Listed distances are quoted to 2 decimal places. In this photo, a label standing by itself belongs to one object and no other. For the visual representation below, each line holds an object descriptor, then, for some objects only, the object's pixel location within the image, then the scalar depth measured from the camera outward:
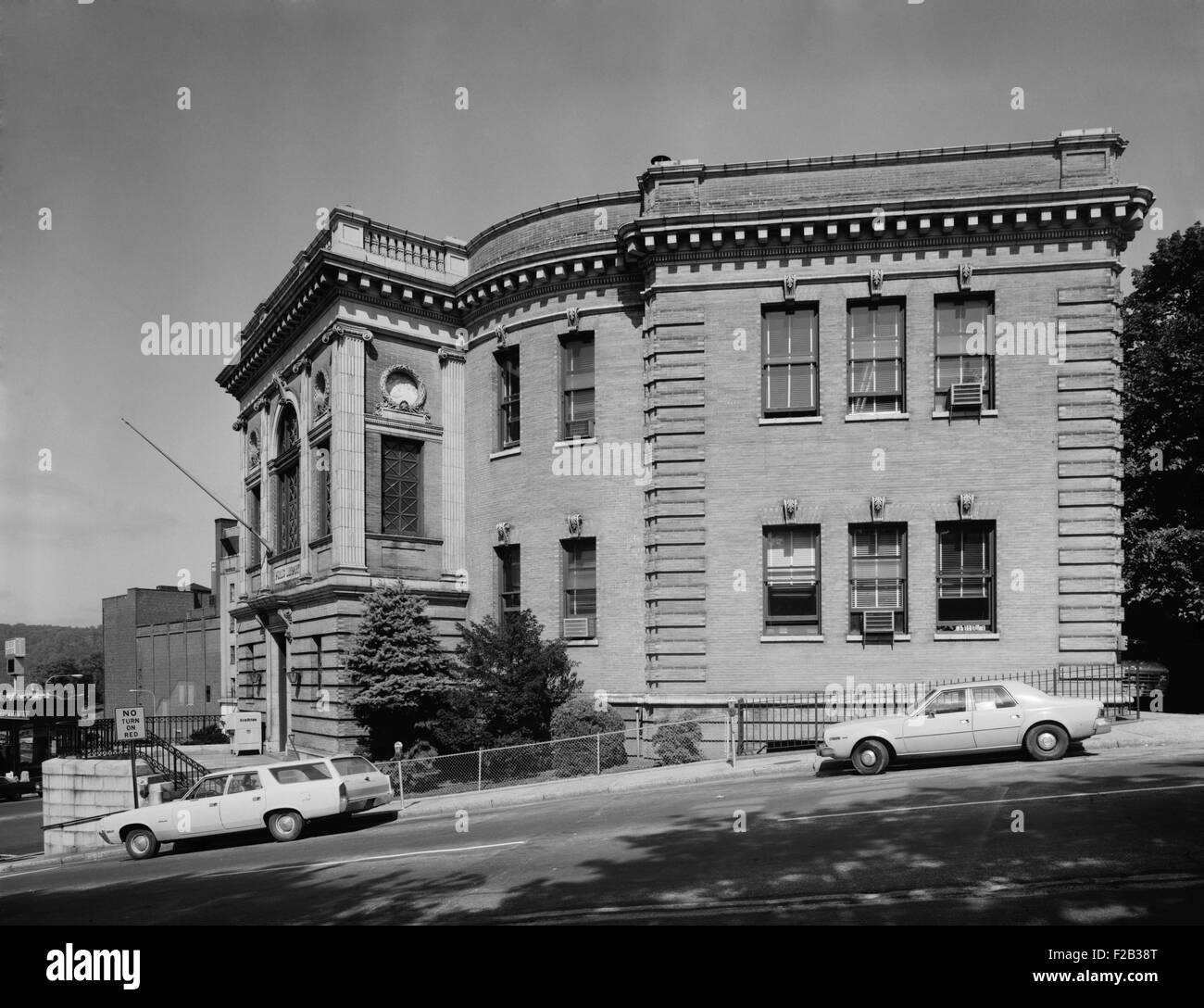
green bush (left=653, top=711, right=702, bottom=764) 19.45
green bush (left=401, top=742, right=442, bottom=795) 19.25
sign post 18.59
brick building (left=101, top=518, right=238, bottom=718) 60.69
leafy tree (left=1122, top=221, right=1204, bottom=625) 26.20
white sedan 15.09
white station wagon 15.56
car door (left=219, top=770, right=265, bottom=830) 15.70
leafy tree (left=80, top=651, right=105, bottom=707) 115.71
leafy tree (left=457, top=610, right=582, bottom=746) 20.69
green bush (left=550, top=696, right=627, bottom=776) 19.58
